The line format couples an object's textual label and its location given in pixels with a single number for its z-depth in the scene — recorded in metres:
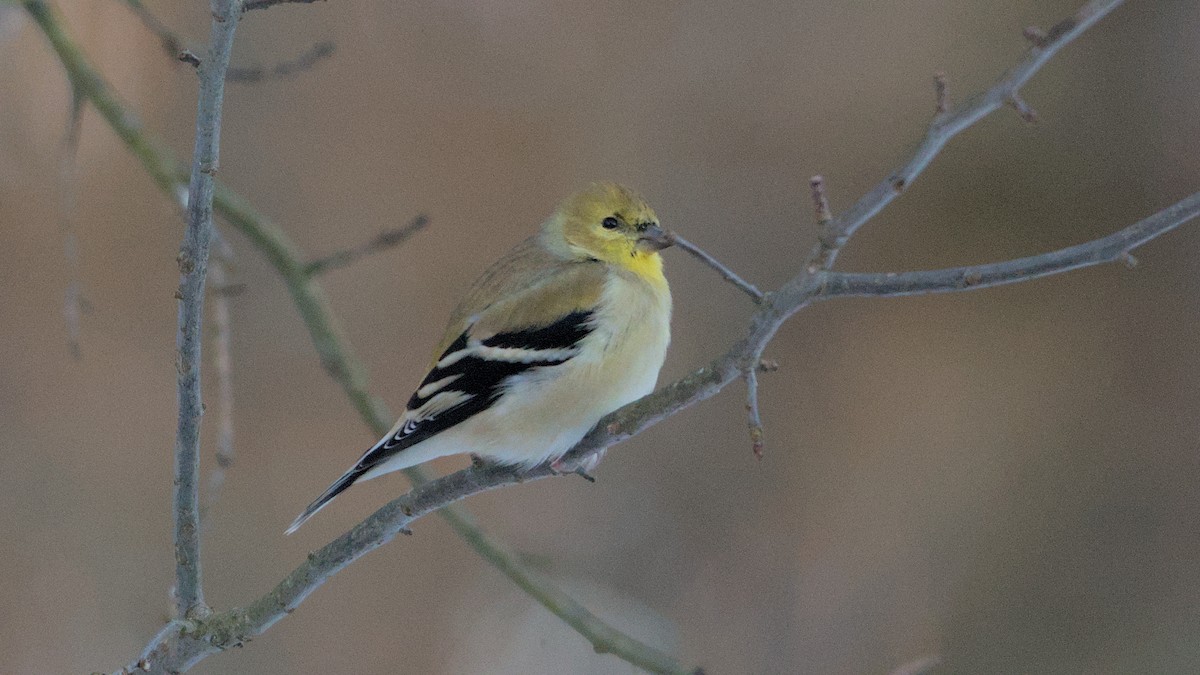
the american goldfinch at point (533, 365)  3.83
